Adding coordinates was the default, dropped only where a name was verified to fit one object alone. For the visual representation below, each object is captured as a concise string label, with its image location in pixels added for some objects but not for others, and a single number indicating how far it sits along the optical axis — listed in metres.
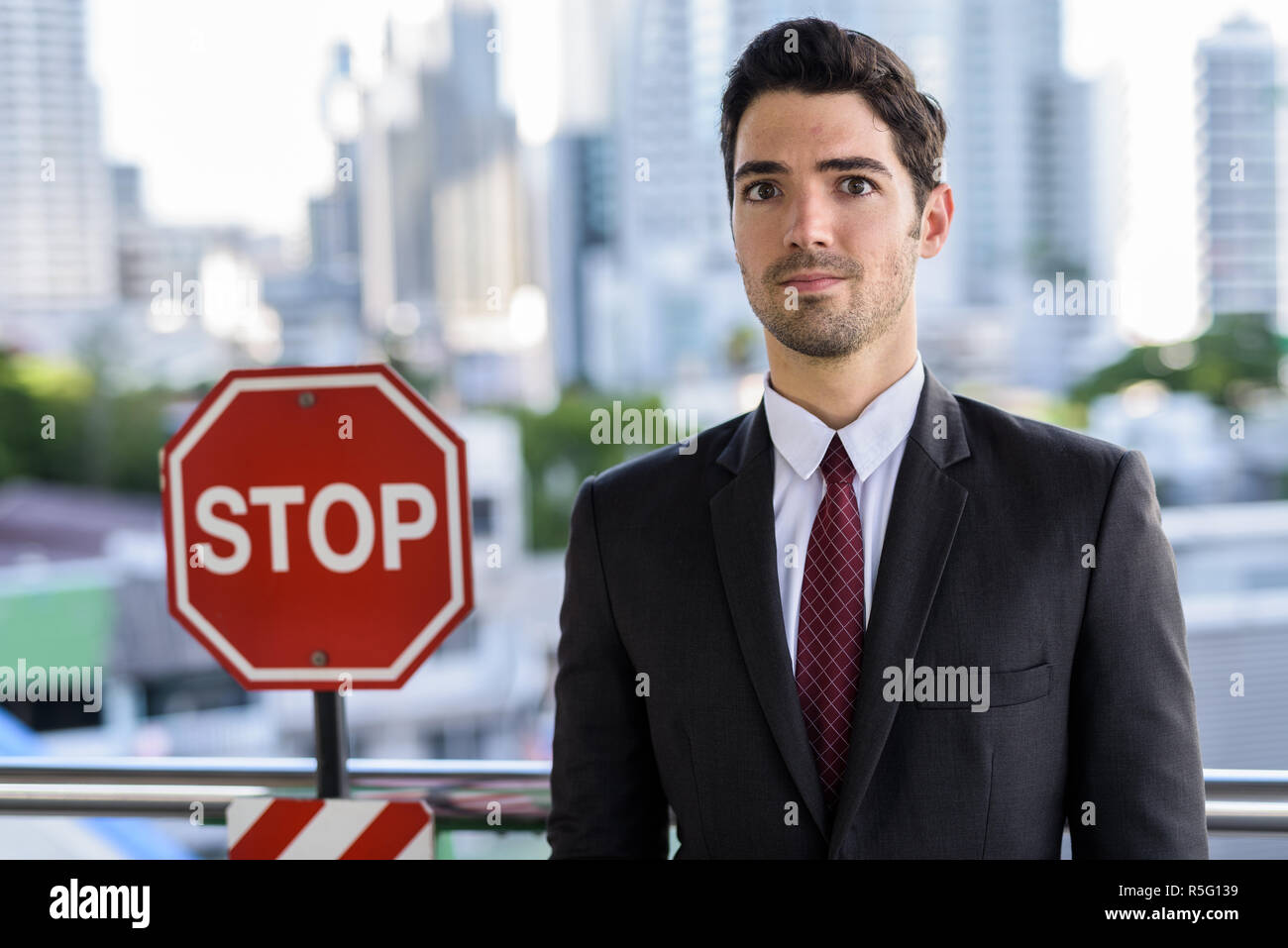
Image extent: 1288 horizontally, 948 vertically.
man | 2.16
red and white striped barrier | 2.33
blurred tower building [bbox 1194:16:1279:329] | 43.92
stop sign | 2.32
